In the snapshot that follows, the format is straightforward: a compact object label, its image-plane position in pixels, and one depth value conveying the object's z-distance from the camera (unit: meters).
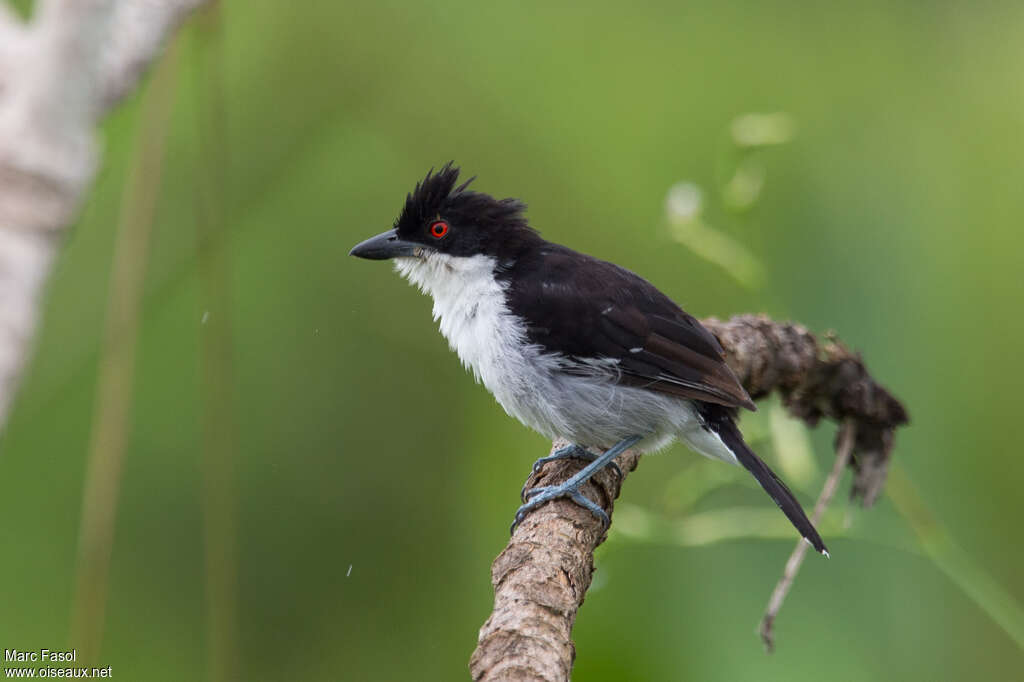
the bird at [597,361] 5.03
